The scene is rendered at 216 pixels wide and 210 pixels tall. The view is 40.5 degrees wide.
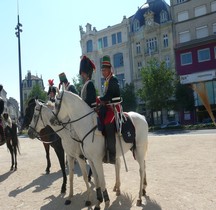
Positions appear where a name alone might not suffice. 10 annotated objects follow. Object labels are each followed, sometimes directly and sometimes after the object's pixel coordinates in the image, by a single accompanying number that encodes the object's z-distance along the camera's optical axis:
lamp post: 35.74
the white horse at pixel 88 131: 5.68
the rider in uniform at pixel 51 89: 8.31
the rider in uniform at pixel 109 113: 5.72
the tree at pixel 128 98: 44.28
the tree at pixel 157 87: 35.91
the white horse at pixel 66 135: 6.41
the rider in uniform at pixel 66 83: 7.69
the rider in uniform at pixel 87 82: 6.25
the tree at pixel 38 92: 50.11
